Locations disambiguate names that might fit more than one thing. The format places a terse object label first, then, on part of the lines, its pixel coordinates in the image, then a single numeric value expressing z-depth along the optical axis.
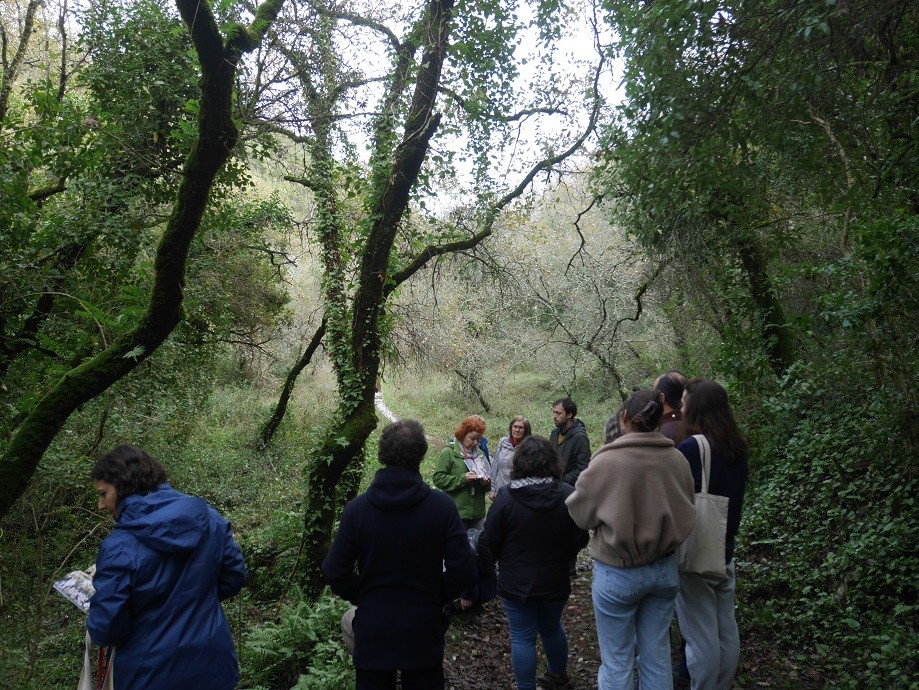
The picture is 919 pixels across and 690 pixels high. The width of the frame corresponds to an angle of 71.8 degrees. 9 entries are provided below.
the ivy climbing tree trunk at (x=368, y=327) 6.17
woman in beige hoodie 3.19
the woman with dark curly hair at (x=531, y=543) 3.62
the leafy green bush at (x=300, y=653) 4.43
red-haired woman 5.64
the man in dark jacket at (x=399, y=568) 2.89
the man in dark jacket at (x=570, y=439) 5.80
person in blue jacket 2.54
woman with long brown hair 3.54
